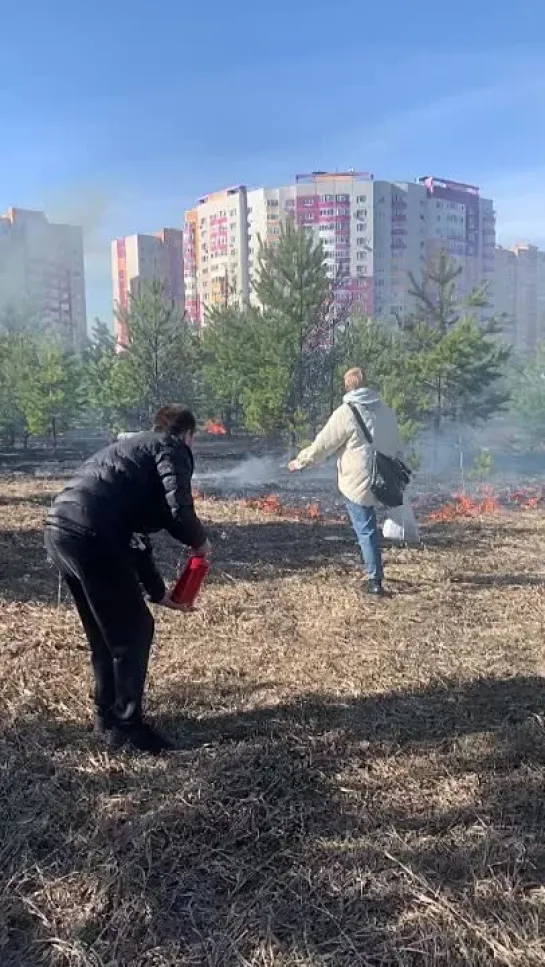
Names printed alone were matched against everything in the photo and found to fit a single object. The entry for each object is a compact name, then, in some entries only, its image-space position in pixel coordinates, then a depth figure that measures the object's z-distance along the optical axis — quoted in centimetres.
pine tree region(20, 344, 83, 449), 1969
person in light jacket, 563
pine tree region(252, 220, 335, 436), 1675
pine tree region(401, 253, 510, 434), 1862
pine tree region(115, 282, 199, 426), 2122
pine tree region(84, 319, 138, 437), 2109
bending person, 301
